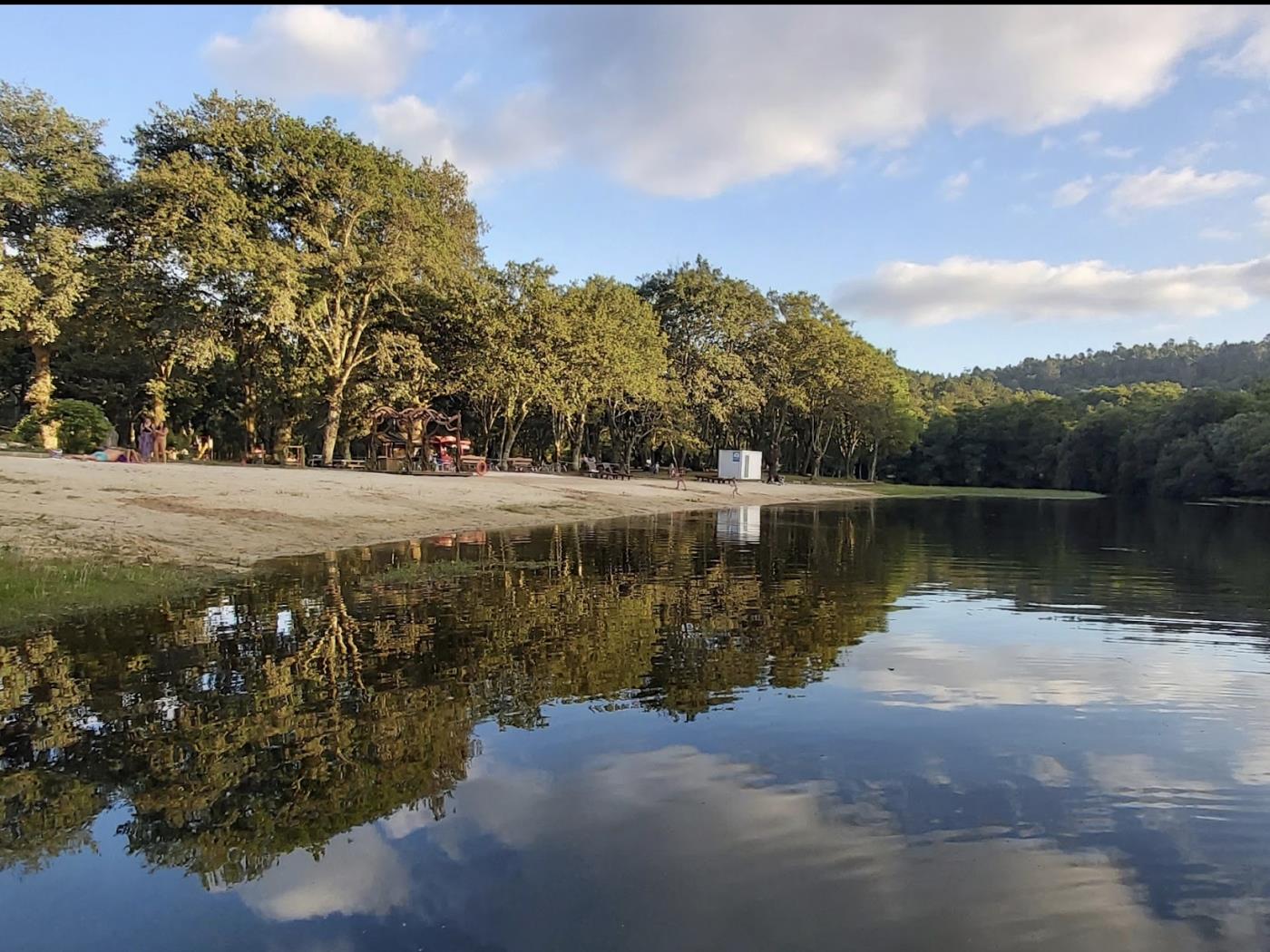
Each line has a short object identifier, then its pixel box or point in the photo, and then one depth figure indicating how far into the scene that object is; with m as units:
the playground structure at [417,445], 46.72
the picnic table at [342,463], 44.59
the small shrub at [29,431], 37.22
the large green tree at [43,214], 39.44
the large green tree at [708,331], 69.88
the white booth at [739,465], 70.00
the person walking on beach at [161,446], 36.28
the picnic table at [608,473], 58.97
